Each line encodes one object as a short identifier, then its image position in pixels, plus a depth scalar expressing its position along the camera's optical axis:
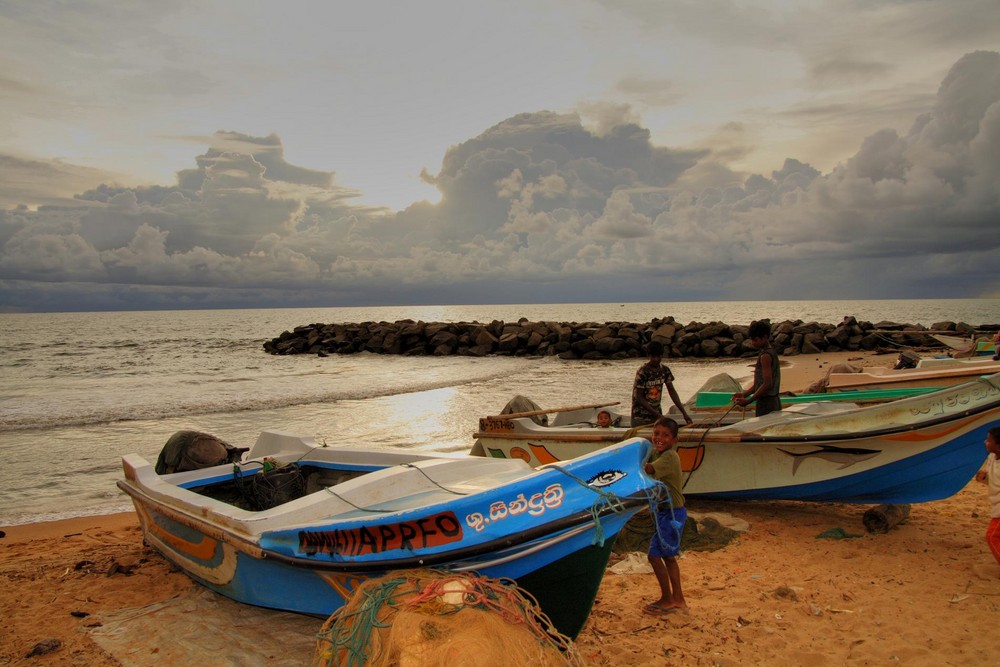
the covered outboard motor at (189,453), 7.06
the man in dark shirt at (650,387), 7.74
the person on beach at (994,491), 5.11
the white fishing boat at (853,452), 6.10
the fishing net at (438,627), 3.12
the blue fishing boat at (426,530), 3.84
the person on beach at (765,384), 7.35
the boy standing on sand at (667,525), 4.78
